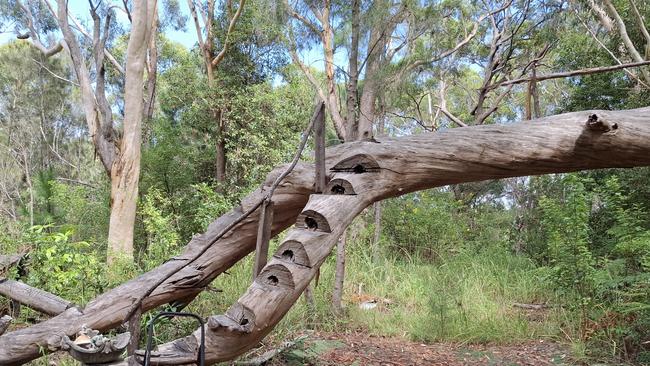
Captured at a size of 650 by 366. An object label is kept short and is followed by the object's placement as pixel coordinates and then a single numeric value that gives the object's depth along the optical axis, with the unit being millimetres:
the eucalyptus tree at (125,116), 8172
